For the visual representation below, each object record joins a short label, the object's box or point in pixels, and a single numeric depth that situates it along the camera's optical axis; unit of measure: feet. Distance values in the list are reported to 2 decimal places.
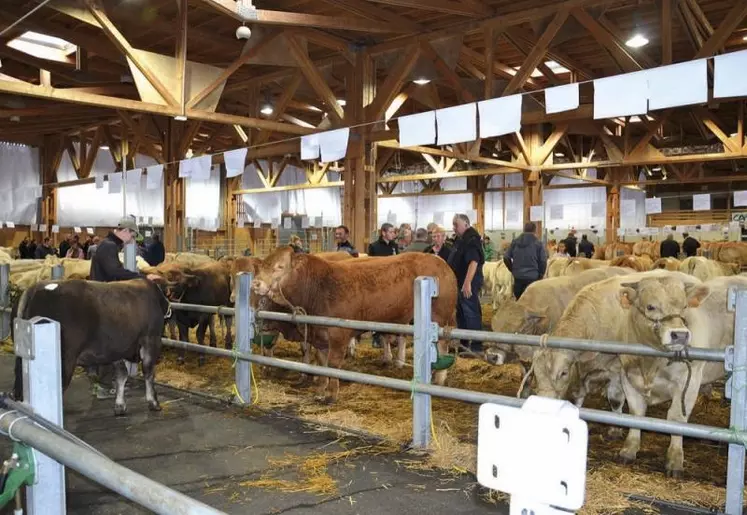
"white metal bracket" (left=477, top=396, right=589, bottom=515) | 3.63
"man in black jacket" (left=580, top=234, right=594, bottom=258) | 60.29
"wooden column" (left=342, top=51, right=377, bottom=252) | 38.78
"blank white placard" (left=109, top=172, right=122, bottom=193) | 47.42
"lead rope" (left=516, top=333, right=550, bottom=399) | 14.10
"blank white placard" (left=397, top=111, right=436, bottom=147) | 27.14
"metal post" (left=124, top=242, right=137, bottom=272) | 24.25
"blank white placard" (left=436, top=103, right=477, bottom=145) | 25.61
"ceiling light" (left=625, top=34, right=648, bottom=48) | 37.62
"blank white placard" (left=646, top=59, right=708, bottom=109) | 19.25
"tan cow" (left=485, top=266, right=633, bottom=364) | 20.47
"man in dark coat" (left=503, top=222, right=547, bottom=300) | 31.37
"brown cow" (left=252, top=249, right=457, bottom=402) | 20.58
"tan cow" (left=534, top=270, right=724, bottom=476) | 14.44
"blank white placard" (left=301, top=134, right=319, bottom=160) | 33.14
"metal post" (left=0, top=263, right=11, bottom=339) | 30.66
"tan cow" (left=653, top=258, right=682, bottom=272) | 32.17
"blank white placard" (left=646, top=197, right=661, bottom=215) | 53.47
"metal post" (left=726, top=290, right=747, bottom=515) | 11.38
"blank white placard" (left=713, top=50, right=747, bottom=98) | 18.29
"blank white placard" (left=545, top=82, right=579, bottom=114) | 22.31
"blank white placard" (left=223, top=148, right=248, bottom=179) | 36.78
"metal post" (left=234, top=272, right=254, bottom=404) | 19.97
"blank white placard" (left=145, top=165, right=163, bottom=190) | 41.86
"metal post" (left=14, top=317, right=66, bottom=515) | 6.03
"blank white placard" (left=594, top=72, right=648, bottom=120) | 20.45
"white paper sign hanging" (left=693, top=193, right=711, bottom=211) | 51.01
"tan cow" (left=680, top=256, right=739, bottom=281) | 32.73
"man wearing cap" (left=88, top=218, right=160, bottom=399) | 20.53
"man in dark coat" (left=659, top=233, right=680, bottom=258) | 51.13
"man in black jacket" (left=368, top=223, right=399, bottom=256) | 32.19
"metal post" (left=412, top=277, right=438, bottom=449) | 15.55
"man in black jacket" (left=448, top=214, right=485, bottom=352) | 26.32
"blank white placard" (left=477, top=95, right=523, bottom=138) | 24.29
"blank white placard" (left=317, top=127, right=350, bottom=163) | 32.09
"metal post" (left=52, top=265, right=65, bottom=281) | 26.53
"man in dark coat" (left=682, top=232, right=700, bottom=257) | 51.57
